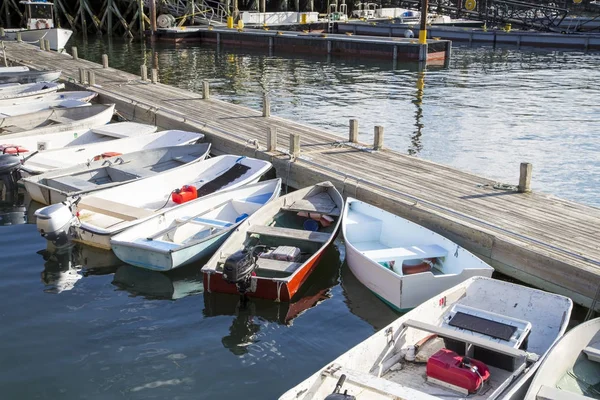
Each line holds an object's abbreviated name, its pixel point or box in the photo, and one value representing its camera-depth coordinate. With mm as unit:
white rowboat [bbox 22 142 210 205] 12312
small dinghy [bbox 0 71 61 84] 23875
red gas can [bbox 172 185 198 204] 12371
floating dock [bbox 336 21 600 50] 48656
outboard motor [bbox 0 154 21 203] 13367
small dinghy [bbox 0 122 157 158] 15402
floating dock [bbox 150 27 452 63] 40312
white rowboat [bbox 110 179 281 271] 10125
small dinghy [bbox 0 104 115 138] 17344
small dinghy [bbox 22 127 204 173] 14164
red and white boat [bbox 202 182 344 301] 9188
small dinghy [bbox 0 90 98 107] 19469
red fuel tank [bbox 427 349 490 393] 6984
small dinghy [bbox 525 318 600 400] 6918
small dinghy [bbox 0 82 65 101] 20930
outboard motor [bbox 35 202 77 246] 10359
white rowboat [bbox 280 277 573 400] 6434
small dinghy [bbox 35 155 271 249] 10523
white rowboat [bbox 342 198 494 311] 9109
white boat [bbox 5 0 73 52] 37969
